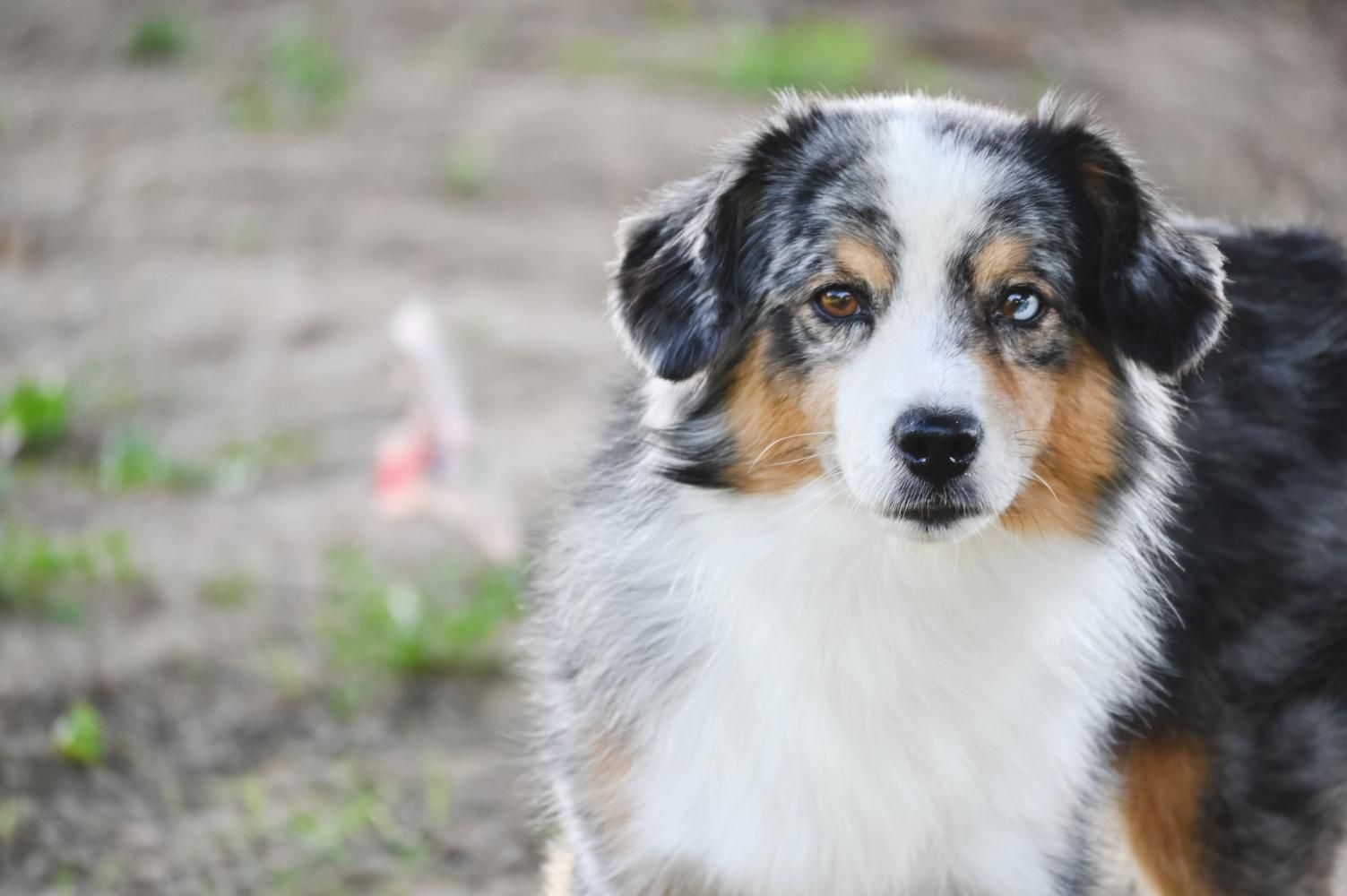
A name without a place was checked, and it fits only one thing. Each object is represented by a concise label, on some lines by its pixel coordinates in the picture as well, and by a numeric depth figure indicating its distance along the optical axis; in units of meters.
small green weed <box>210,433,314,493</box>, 11.92
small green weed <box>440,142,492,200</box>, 16.75
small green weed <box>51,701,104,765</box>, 8.89
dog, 5.84
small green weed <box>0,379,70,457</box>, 11.69
